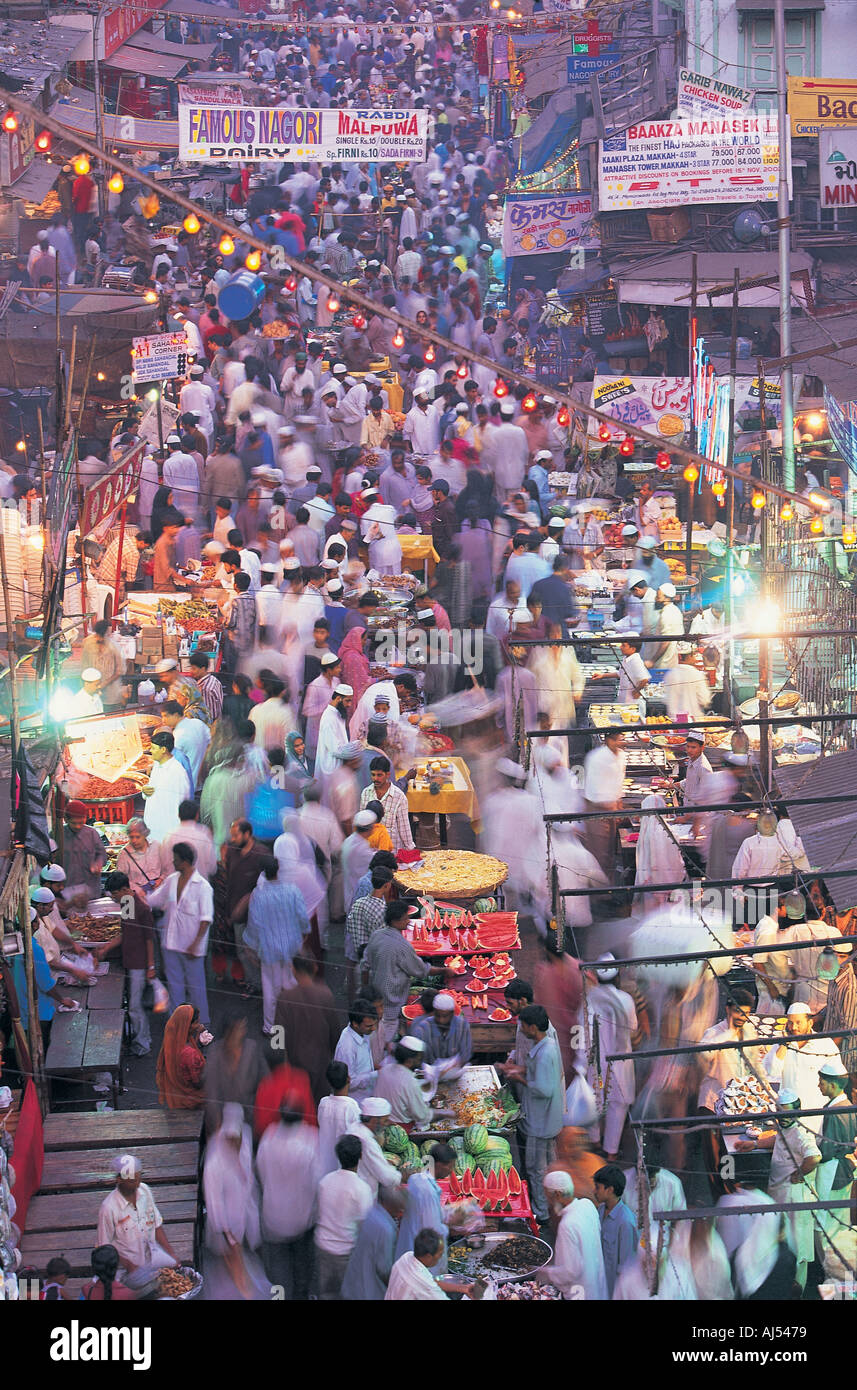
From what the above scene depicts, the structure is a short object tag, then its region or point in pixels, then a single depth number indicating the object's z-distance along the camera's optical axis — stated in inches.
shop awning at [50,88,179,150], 987.3
